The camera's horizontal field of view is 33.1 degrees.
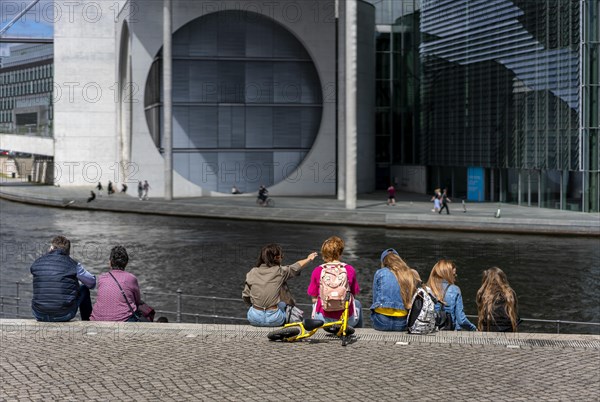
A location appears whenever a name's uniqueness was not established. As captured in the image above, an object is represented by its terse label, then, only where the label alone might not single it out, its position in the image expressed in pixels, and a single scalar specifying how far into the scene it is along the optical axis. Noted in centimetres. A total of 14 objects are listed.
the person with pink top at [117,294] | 1263
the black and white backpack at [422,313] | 1219
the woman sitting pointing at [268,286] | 1259
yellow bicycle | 1191
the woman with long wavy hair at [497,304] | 1206
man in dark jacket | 1254
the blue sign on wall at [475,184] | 5391
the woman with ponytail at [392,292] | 1229
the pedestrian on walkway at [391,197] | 4960
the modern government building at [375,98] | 4509
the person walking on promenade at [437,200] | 4325
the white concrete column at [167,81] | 5266
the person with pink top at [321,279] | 1220
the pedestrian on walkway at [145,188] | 5441
